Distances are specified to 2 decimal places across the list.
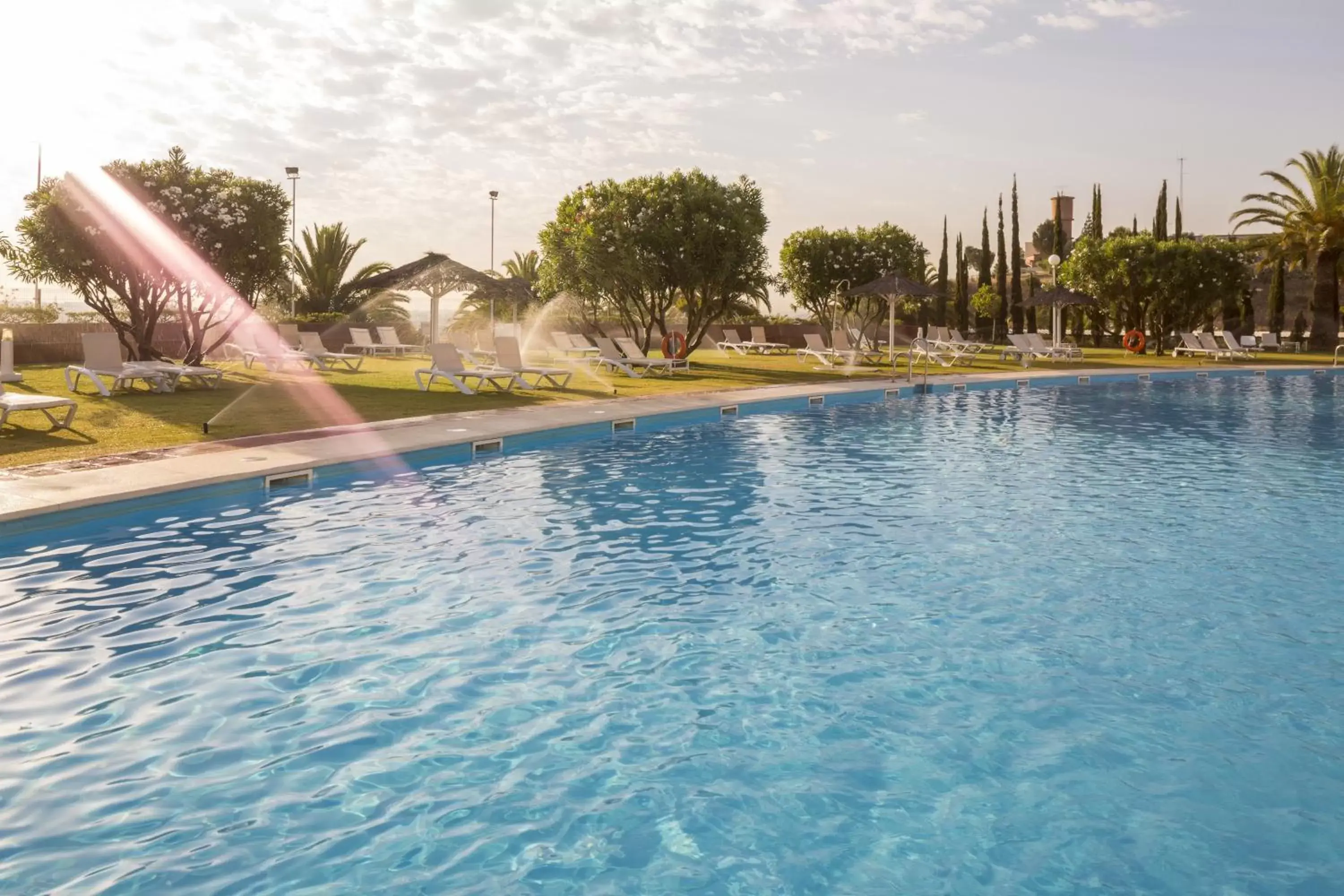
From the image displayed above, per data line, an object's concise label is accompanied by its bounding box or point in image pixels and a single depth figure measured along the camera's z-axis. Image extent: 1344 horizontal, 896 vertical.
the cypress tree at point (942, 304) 49.94
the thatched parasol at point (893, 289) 25.97
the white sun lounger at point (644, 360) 23.20
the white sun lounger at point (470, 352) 22.38
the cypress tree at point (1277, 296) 48.16
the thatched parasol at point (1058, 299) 32.66
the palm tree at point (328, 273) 40.19
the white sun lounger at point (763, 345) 37.44
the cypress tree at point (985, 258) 51.12
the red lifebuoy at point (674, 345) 26.38
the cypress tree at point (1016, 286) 45.31
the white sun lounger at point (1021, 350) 30.86
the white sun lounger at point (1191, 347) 32.78
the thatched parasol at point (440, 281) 24.47
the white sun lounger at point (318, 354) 24.13
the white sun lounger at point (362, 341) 28.77
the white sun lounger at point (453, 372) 17.19
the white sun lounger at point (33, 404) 10.87
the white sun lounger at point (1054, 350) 31.69
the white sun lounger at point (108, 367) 15.80
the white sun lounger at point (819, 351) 28.25
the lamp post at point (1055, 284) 33.78
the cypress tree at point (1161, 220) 45.75
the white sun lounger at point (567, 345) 26.14
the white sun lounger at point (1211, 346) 32.38
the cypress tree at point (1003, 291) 48.38
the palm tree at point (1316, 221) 37.75
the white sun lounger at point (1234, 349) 30.94
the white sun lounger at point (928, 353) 29.08
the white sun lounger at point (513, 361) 18.39
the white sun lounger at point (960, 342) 33.22
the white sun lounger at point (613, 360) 22.55
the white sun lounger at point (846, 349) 28.54
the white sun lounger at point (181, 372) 16.33
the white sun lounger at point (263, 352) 24.19
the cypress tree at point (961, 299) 47.97
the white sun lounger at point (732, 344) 36.59
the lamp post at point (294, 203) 38.84
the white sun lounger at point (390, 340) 30.14
